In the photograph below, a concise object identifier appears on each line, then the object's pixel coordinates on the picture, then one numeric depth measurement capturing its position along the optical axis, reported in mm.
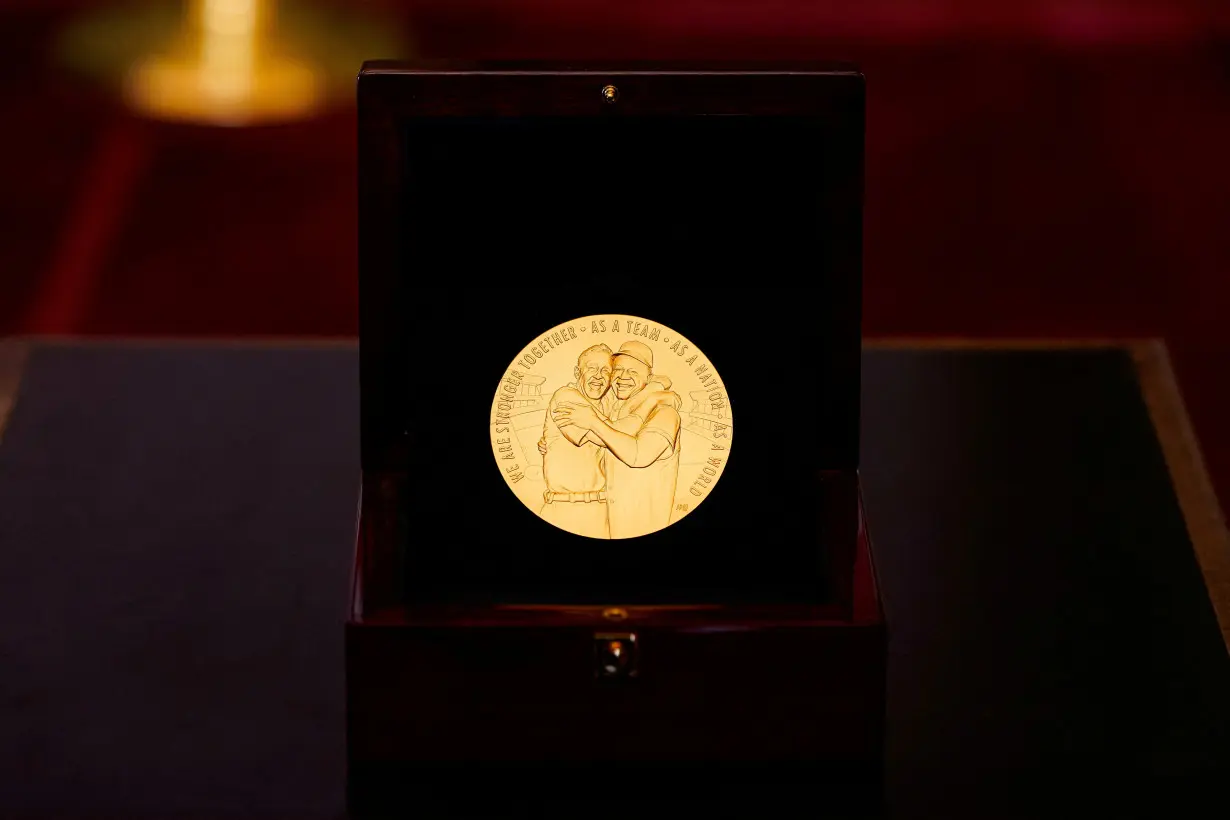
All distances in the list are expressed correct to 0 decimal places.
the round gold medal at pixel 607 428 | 1573
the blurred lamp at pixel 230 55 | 3494
